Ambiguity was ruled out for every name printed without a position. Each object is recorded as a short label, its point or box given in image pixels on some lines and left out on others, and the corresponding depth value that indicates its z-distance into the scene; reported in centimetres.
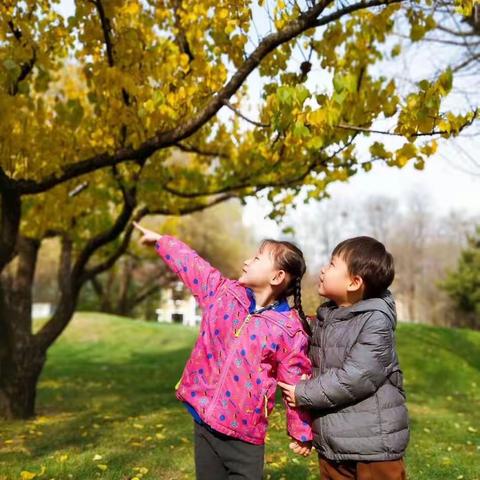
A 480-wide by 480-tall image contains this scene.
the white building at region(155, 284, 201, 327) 3869
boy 246
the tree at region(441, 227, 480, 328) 2822
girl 269
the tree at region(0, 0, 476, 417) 435
